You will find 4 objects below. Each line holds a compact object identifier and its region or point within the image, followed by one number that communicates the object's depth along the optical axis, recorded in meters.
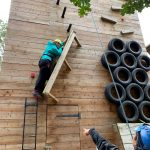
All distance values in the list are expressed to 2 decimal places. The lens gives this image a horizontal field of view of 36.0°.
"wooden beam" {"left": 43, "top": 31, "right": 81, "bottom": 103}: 4.77
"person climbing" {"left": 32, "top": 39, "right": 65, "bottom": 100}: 4.95
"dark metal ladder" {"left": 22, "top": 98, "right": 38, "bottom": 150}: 4.65
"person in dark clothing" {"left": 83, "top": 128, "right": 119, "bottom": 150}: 2.00
